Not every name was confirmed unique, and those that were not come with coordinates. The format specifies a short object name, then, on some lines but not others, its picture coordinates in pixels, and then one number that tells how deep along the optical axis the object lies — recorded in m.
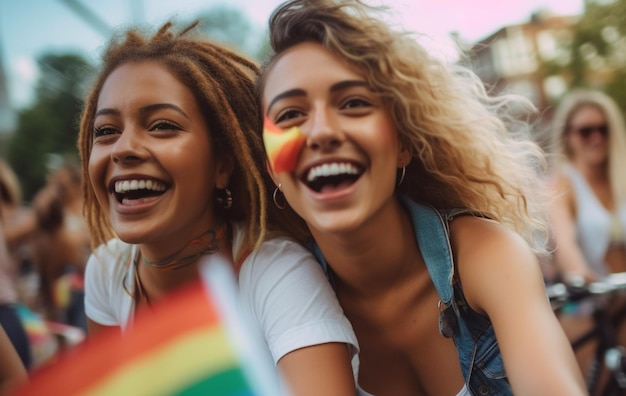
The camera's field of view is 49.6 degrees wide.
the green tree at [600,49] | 12.58
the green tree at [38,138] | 28.48
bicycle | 3.07
